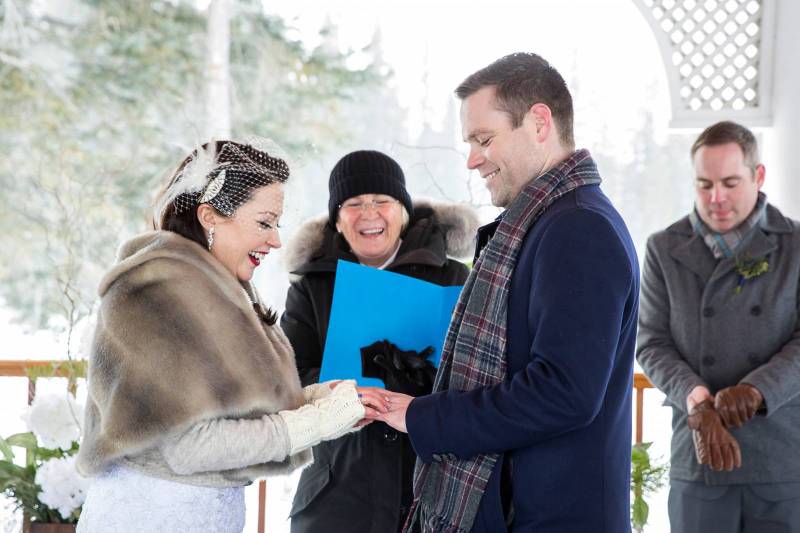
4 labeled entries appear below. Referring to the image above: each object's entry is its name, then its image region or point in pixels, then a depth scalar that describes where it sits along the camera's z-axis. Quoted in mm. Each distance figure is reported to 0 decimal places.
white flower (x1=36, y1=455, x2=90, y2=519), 3105
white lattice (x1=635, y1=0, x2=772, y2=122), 4145
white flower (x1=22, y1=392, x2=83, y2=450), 3201
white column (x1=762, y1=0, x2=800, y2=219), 3746
